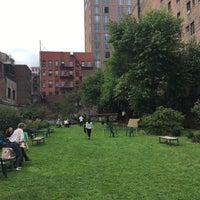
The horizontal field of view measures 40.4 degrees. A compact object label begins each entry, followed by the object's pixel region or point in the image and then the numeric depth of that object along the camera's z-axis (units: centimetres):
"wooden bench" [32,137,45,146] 1669
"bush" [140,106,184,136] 2095
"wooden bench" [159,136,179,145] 1505
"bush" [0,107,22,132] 1831
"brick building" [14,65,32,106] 6206
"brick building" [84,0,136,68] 10225
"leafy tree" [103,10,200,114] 2630
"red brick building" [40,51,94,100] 9375
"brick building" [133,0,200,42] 3641
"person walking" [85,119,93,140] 1988
